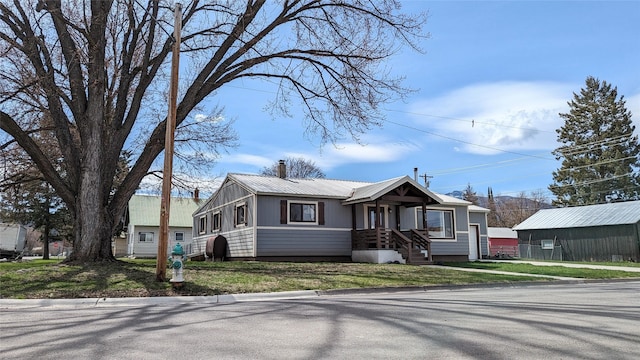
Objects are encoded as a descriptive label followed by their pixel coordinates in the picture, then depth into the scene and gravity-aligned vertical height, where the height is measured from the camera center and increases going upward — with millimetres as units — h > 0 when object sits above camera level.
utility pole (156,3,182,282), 10508 +2000
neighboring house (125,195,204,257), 40312 +1582
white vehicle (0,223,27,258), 40344 +423
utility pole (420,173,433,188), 56112 +7096
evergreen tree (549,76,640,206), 50969 +9326
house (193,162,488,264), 21062 +924
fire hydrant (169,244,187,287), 10283 -496
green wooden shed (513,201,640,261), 31469 +248
